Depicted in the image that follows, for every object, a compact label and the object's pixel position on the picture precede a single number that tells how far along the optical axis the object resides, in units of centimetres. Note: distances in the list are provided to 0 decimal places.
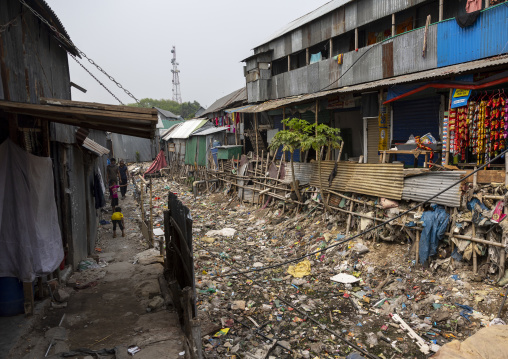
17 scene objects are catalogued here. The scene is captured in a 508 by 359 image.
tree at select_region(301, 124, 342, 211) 1035
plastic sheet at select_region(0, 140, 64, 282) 448
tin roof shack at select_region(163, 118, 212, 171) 2520
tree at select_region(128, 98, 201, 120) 6344
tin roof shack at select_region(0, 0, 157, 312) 405
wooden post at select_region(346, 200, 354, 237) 961
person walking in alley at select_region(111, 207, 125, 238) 1109
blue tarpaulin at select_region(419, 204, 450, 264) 721
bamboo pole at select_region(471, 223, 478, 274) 665
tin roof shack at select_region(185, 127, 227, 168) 2109
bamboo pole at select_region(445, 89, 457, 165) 818
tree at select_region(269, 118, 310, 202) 1079
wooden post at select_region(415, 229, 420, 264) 759
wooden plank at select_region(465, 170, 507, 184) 660
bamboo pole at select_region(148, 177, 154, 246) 927
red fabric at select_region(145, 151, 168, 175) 2744
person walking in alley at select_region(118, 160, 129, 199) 1744
